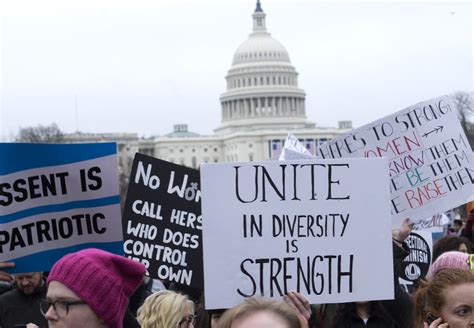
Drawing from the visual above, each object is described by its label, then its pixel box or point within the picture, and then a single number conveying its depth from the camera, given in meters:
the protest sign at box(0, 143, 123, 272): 4.75
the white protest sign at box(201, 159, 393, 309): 4.33
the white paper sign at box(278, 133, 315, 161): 6.90
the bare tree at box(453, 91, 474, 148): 42.03
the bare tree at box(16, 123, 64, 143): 67.28
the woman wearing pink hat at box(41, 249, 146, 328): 3.54
